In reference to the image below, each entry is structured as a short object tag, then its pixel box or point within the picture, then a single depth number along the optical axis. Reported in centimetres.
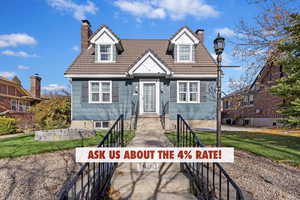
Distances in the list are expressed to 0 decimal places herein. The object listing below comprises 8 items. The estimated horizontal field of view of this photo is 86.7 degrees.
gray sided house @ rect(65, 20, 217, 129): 1038
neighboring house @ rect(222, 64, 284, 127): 1514
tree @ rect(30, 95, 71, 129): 1098
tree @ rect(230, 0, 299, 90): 589
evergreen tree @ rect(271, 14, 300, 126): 539
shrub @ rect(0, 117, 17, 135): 1123
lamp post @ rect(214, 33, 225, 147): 378
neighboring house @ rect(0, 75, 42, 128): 2096
